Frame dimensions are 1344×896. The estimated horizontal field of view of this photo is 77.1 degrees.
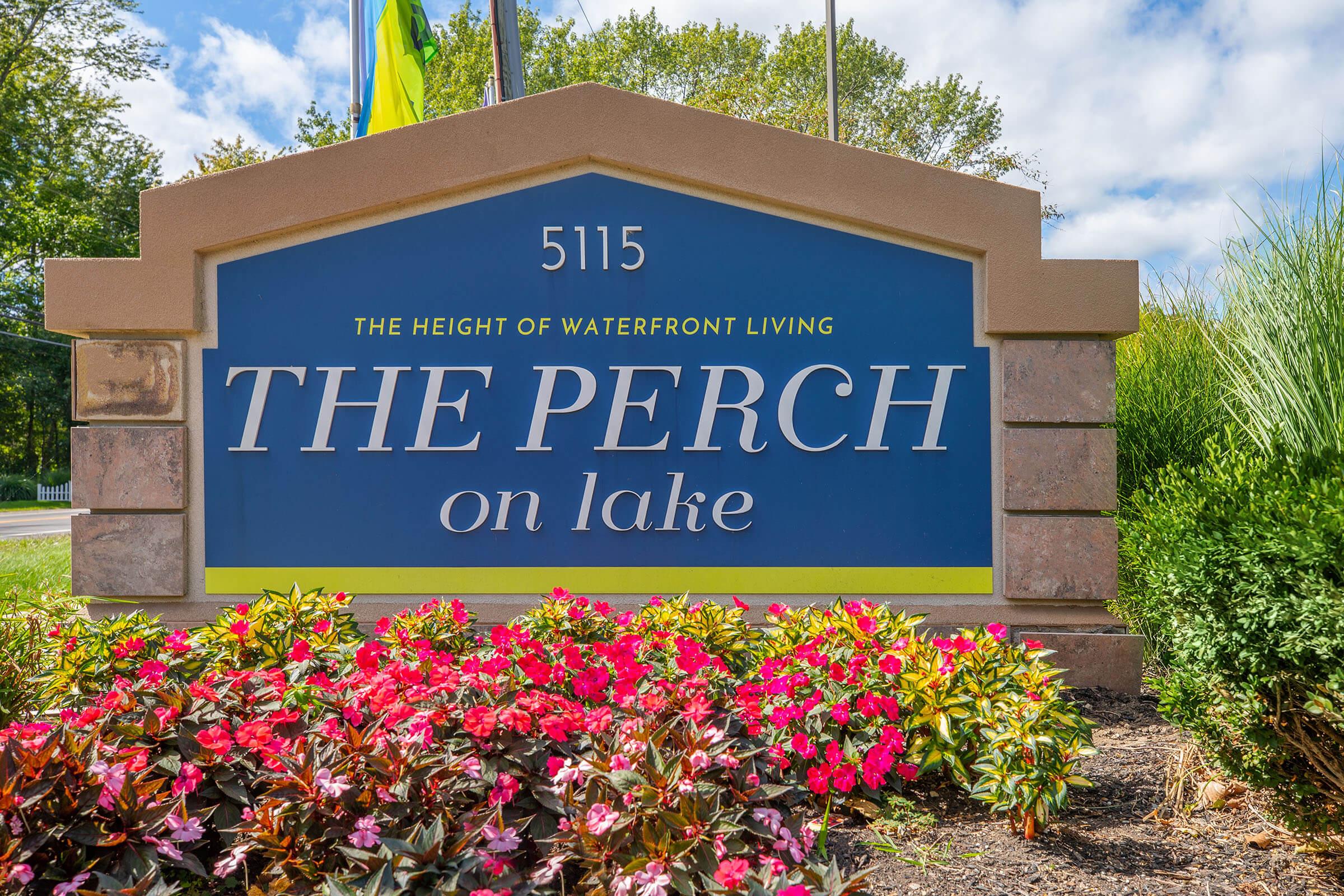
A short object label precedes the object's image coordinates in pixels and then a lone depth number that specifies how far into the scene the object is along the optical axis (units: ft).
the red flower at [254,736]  8.57
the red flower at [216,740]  8.68
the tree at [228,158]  74.18
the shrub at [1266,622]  8.71
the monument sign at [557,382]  15.90
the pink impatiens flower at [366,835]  7.70
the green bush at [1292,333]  10.71
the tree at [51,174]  95.35
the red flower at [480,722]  8.36
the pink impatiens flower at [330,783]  7.86
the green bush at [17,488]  115.34
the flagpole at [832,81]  43.80
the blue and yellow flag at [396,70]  34.63
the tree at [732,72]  94.38
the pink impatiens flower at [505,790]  8.17
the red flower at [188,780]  8.40
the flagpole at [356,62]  41.73
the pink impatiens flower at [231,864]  7.74
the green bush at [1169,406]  19.13
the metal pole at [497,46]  33.81
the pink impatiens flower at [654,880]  7.13
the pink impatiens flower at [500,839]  7.68
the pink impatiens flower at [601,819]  7.61
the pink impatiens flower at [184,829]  7.98
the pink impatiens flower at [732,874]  6.90
